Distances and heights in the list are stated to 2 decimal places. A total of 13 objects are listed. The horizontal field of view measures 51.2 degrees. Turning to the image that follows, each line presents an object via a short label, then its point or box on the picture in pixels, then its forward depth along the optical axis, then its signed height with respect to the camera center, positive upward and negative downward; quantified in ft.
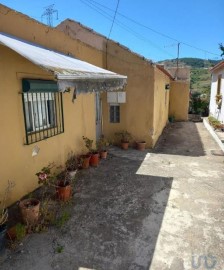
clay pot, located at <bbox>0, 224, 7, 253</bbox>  15.74 -9.43
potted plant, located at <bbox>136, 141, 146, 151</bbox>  41.83 -9.57
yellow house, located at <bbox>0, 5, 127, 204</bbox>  19.45 -0.16
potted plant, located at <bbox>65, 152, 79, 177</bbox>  27.50 -8.92
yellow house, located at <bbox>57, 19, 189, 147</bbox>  40.47 -0.38
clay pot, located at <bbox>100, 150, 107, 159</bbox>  36.70 -9.59
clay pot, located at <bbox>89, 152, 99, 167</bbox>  33.40 -9.56
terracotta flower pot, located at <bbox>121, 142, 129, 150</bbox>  42.04 -9.43
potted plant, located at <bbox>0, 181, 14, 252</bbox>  15.78 -9.01
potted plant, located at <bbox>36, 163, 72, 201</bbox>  21.19 -9.17
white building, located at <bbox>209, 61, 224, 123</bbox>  58.59 -0.03
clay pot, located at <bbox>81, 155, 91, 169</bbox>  32.17 -9.37
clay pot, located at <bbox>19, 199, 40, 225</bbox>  18.63 -9.44
